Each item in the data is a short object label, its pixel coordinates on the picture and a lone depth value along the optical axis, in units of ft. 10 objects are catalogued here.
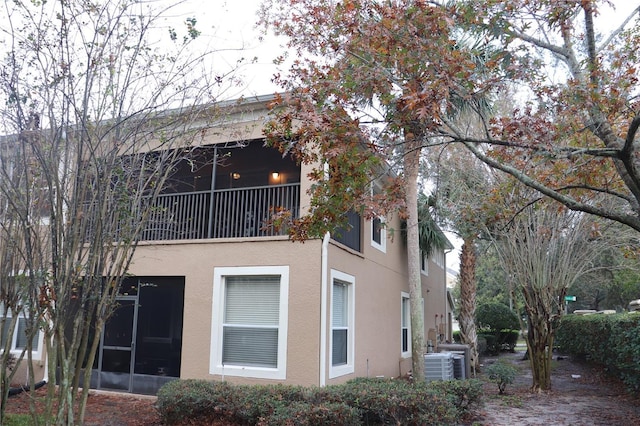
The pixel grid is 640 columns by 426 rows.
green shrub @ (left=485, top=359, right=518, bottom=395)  38.34
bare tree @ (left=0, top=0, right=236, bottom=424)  16.05
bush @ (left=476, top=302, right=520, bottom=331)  84.38
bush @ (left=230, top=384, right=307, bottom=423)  25.76
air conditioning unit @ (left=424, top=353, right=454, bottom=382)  38.88
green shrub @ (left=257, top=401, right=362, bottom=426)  23.43
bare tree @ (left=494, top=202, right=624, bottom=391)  41.01
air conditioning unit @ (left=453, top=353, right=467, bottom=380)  41.14
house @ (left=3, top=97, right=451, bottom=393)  32.63
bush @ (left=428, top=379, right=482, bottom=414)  28.84
